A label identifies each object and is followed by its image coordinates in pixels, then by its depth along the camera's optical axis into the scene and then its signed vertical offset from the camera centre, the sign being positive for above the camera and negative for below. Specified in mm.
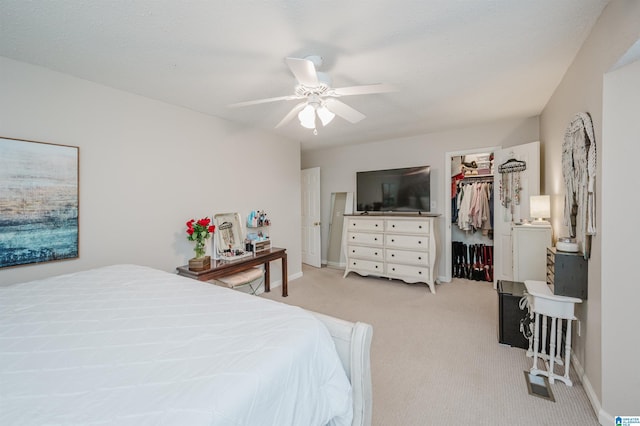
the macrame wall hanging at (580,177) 1653 +223
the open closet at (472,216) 4406 -110
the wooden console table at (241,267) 2728 -639
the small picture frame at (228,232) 3231 -285
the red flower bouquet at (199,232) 2799 -231
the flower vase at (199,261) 2754 -534
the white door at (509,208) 3242 +65
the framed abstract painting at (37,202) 1932 +69
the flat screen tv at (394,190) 4148 +333
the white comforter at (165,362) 740 -540
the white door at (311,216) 5262 -122
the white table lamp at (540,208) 2715 +15
